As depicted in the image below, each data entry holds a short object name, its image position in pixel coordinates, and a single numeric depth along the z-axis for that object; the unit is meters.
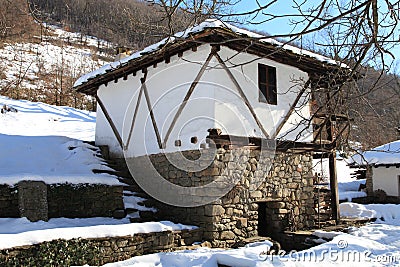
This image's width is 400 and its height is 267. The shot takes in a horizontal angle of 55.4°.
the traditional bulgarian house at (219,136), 6.83
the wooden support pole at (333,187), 8.79
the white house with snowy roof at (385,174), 13.46
